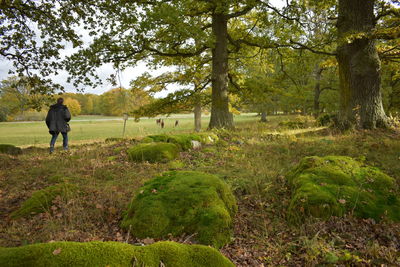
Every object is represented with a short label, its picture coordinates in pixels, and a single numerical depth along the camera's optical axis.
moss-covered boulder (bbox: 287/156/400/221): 3.77
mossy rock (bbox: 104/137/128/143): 12.93
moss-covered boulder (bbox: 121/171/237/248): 3.43
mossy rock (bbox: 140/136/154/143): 9.09
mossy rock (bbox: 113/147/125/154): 9.01
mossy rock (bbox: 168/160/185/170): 6.86
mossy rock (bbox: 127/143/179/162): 7.72
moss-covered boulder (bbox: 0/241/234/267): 1.65
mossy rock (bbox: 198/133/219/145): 9.73
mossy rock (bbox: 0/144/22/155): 10.40
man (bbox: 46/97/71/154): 10.29
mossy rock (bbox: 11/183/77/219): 4.36
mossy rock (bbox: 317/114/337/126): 13.47
